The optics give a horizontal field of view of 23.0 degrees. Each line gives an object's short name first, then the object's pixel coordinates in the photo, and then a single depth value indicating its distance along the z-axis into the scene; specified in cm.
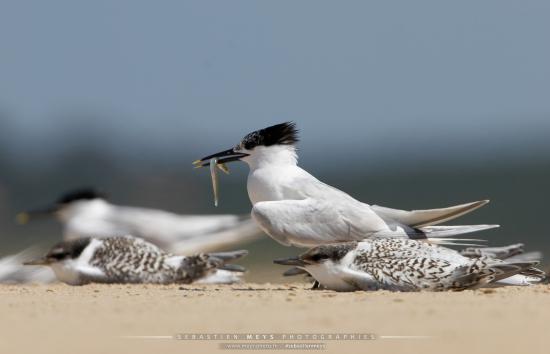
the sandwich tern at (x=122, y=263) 1078
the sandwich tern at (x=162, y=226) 1268
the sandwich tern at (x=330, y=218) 1033
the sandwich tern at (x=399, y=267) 903
